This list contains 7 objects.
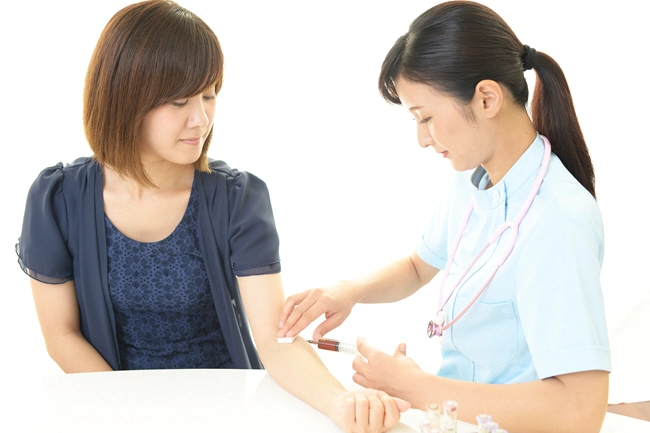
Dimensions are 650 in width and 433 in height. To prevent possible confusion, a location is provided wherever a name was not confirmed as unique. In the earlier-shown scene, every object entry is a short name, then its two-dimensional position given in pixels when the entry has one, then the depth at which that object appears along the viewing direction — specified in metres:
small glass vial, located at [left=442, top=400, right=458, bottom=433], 1.03
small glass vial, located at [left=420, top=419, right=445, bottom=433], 1.03
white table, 1.28
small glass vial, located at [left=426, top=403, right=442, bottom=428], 1.03
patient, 1.54
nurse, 1.26
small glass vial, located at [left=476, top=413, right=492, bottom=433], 0.98
